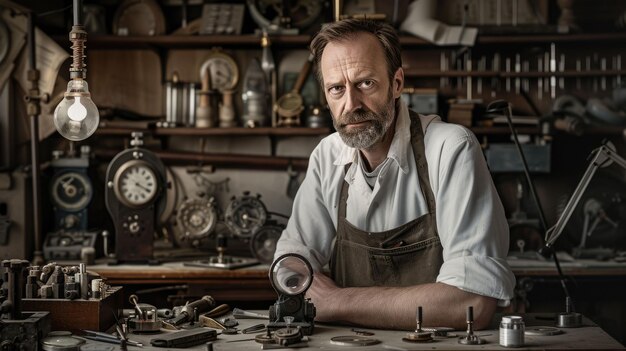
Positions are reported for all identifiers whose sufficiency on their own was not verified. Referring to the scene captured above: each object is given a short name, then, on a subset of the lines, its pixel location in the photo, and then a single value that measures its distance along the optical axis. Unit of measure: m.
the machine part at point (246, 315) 3.19
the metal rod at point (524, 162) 3.96
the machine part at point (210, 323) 3.02
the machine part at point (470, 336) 2.76
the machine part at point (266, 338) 2.73
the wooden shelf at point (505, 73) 5.96
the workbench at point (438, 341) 2.71
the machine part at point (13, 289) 2.76
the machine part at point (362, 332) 2.92
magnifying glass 2.95
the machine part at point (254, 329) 2.95
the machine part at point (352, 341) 2.75
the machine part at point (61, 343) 2.69
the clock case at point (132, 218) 5.48
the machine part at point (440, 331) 2.88
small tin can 2.72
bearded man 3.01
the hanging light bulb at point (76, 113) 3.03
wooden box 2.94
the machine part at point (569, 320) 3.03
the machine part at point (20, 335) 2.69
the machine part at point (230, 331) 2.94
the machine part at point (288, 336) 2.72
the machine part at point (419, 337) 2.79
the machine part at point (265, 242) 5.59
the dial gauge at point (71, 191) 5.74
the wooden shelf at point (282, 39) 5.93
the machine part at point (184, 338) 2.74
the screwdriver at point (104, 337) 2.78
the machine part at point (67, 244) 5.52
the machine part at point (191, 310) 3.07
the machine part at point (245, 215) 5.75
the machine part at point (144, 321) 2.97
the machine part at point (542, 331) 2.90
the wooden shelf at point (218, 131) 5.98
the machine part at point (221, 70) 6.27
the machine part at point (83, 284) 2.98
